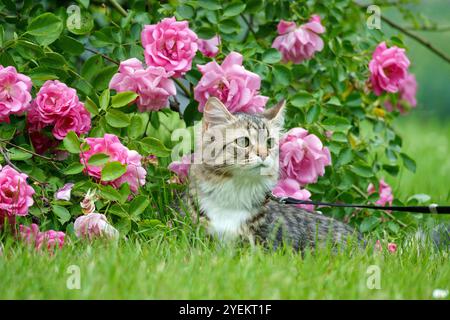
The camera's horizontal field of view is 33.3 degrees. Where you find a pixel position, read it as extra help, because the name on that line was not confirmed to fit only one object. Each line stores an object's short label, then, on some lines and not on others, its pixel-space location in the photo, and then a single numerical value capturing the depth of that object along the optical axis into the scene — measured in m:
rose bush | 3.07
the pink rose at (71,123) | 3.11
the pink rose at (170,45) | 3.23
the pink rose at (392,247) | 3.22
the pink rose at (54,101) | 3.07
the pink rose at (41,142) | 3.25
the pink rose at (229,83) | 3.30
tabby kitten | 3.12
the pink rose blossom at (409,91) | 4.81
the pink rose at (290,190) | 3.49
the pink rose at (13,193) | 2.88
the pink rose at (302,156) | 3.44
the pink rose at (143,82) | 3.17
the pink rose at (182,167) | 3.39
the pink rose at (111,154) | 3.04
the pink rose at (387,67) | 3.82
